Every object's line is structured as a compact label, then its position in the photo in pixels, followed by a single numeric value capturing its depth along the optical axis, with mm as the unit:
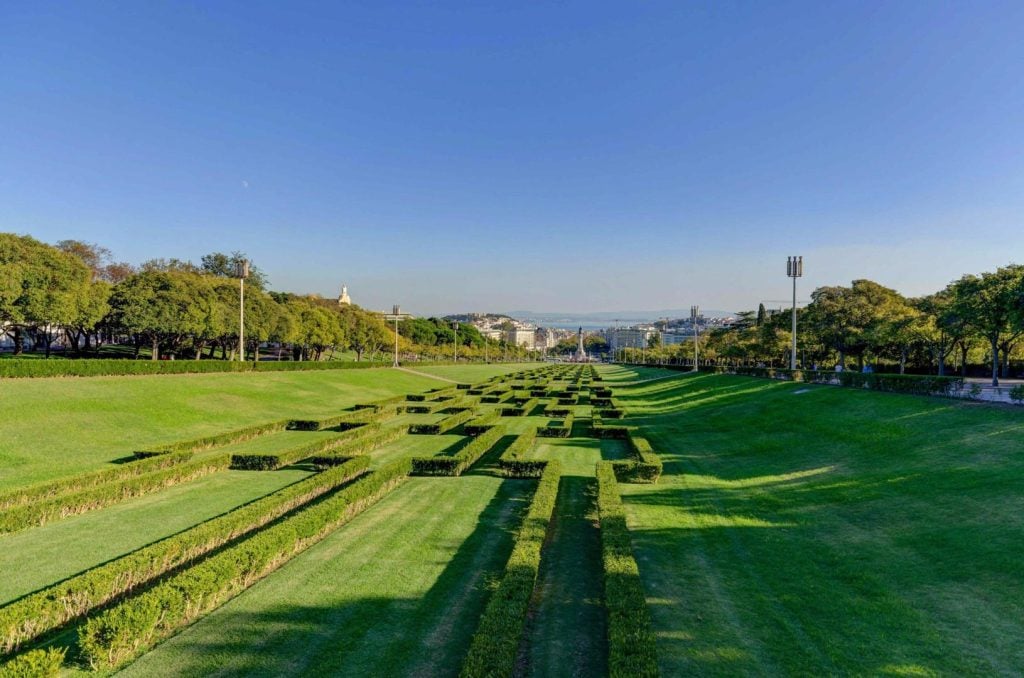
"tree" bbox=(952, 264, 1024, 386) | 27750
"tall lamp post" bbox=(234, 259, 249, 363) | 47938
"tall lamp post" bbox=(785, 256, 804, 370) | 47719
